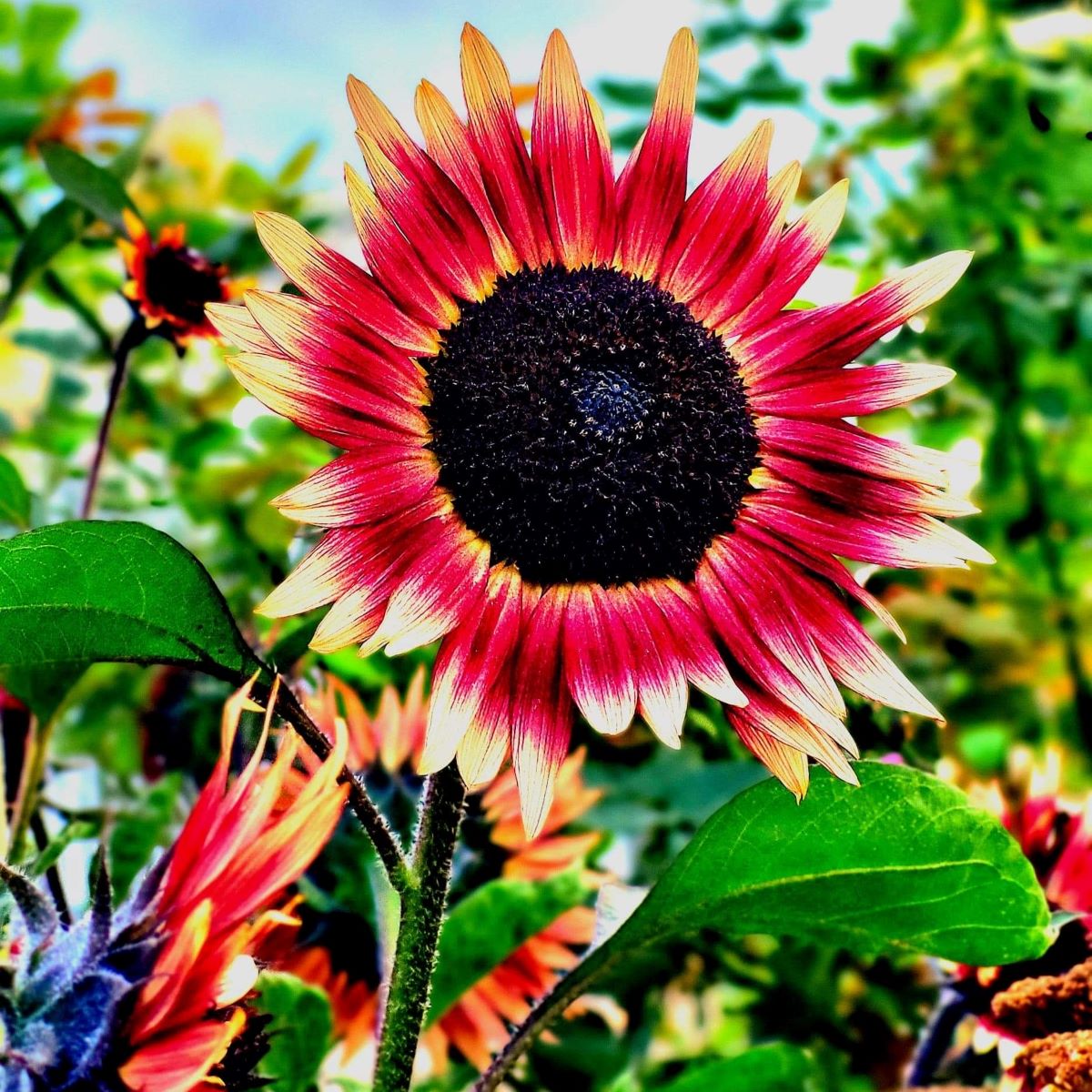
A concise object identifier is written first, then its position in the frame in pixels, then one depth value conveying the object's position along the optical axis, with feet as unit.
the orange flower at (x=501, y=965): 2.41
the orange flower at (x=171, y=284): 2.35
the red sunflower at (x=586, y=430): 1.50
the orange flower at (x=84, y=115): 4.13
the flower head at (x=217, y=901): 1.16
